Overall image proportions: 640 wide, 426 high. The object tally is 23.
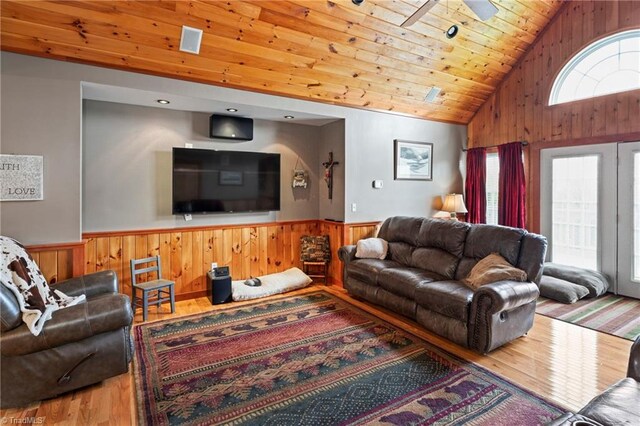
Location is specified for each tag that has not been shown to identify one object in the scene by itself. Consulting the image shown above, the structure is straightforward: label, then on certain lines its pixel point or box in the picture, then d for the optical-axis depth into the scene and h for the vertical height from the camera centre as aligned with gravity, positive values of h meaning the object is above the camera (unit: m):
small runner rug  3.29 -1.18
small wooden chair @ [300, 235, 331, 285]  5.00 -0.69
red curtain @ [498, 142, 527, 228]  5.17 +0.39
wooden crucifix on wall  4.99 +0.61
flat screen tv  4.18 +0.41
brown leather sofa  2.77 -0.72
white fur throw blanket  2.11 -0.56
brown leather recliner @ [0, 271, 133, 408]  2.05 -0.95
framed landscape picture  5.28 +0.86
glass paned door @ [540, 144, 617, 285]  4.36 +0.09
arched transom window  4.18 +1.96
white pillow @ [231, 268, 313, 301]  4.26 -1.04
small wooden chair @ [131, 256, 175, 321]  3.54 -0.86
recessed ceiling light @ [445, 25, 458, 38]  3.89 +2.21
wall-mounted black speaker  4.39 +1.16
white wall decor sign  2.83 +0.30
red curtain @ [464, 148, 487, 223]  5.79 +0.47
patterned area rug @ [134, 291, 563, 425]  2.06 -1.28
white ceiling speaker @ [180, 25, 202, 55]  3.09 +1.69
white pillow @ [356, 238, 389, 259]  4.31 -0.52
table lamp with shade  5.52 +0.10
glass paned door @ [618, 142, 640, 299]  4.14 -0.10
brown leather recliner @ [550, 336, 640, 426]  1.30 -0.85
